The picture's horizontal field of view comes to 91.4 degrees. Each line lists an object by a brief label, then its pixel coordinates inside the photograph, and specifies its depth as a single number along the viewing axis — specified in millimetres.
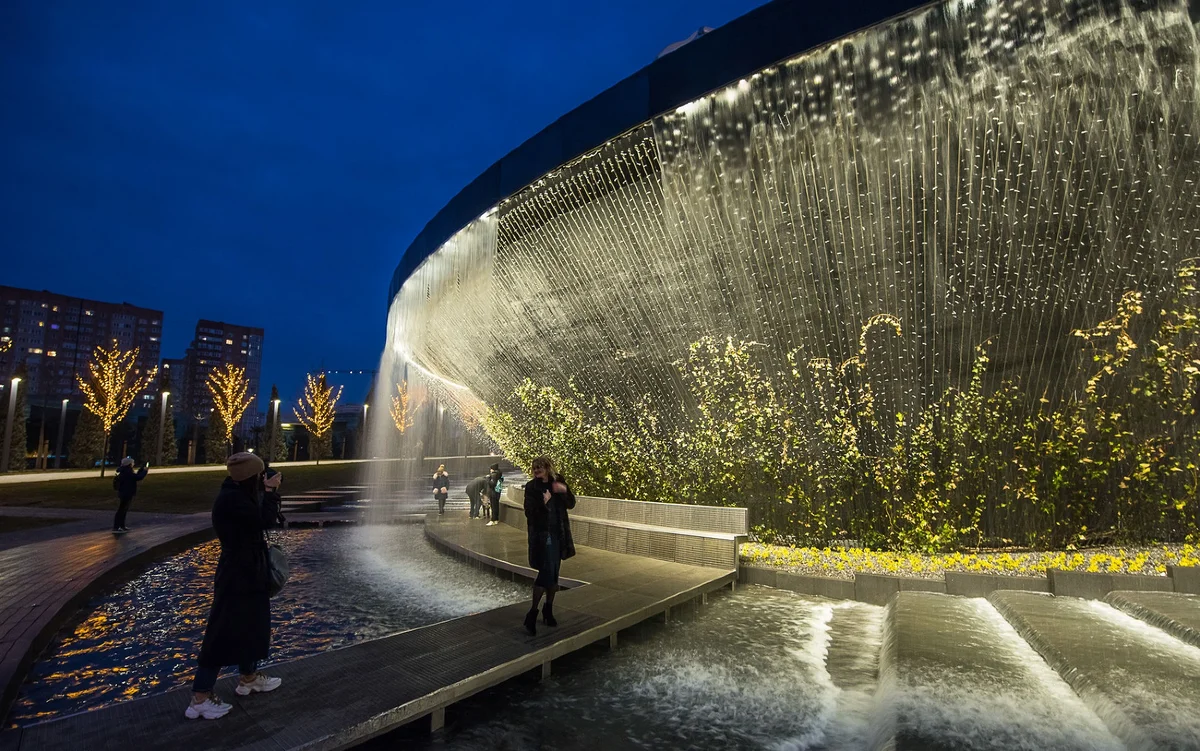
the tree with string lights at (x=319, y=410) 43188
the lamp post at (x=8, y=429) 25312
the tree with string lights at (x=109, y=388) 29875
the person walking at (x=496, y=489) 12465
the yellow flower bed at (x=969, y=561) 5785
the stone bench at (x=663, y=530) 7043
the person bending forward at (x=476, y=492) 13664
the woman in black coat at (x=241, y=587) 3062
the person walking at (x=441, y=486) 14798
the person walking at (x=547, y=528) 4469
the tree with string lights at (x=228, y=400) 37844
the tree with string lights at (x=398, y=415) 41609
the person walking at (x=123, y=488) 10484
